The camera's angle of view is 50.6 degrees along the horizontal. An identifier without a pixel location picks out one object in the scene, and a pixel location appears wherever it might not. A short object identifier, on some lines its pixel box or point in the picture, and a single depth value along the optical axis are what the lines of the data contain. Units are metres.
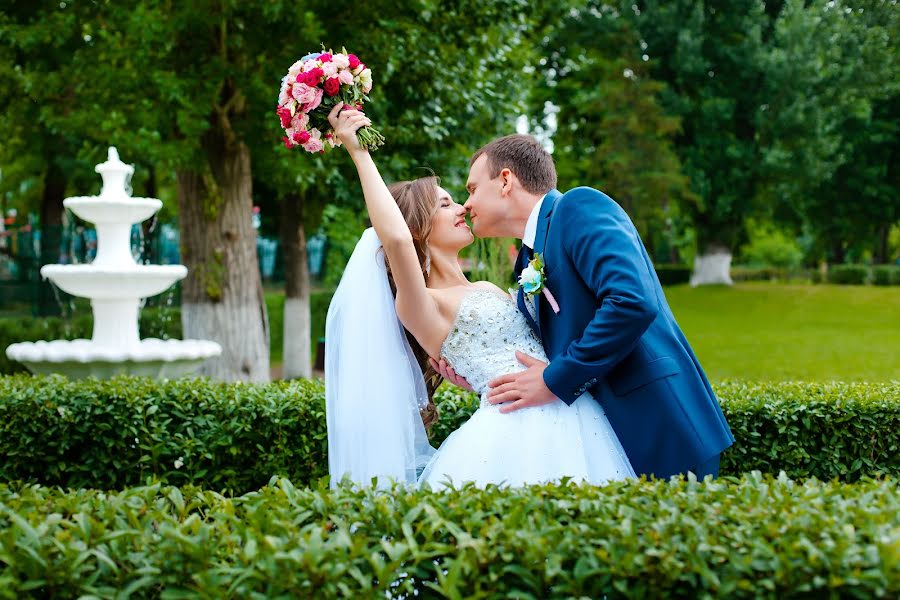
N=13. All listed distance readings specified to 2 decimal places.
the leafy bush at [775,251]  59.03
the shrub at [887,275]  35.06
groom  3.42
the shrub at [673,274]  38.12
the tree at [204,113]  10.30
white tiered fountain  9.35
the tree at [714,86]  28.33
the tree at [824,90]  27.38
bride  3.67
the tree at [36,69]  10.95
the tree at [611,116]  26.03
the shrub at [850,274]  36.00
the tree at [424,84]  10.90
